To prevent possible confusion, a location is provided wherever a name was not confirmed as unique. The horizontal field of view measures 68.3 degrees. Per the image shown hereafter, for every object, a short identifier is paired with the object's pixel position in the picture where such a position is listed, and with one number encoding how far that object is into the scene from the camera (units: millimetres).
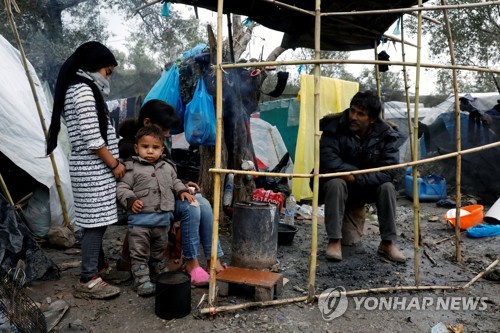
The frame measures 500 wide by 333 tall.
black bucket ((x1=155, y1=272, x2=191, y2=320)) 2490
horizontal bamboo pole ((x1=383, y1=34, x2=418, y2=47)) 4613
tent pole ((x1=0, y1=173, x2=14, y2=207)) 3558
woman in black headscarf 2662
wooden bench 2689
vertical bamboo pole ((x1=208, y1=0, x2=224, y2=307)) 2455
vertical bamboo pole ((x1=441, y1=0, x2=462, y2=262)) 3724
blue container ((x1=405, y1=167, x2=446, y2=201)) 7910
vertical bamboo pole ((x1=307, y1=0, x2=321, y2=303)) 2639
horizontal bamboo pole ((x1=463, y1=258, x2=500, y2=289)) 3293
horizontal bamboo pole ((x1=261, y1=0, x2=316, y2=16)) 2616
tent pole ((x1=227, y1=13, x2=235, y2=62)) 3999
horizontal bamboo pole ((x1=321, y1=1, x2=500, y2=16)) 2674
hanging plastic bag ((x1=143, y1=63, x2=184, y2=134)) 4245
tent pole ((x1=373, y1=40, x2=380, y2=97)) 4587
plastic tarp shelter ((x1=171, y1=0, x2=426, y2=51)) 3812
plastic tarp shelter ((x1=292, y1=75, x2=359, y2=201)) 6500
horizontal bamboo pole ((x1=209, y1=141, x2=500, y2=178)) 2508
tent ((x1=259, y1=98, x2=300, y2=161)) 8258
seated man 3736
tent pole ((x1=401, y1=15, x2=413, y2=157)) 4188
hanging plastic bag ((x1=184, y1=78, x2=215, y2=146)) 3961
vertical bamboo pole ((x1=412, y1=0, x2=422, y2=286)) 3049
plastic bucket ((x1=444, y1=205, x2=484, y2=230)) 5190
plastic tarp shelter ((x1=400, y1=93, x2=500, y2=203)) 7258
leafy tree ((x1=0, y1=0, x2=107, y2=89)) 6996
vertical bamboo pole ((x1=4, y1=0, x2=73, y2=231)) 3542
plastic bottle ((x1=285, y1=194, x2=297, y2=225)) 5066
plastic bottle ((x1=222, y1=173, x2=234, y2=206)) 4571
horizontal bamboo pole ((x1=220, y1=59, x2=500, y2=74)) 2508
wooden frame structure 2508
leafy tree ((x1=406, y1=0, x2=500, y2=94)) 13297
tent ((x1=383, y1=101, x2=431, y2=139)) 10102
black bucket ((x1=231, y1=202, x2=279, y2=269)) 3238
